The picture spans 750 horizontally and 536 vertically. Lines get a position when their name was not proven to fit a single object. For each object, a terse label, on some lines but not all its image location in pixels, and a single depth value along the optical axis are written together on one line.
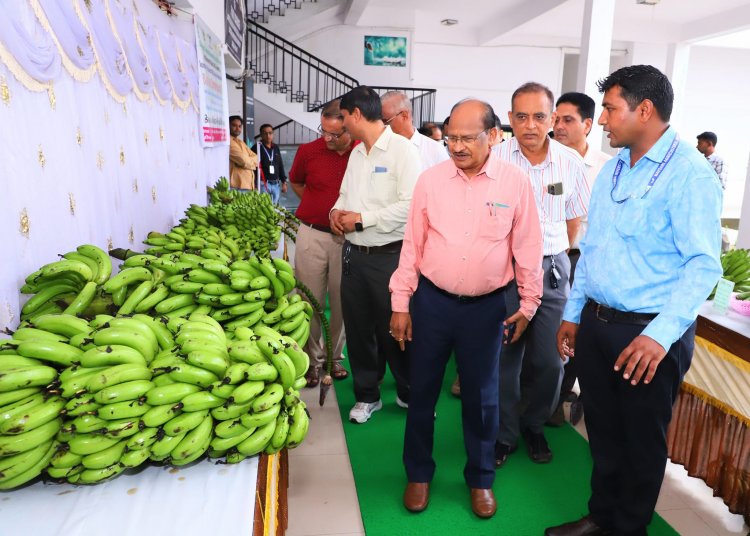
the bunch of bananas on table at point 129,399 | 1.19
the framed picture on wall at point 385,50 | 13.51
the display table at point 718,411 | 2.20
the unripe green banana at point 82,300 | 1.61
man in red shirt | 3.33
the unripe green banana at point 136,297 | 1.66
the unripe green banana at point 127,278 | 1.71
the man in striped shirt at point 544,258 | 2.48
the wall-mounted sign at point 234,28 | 6.09
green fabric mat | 2.27
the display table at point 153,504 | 1.12
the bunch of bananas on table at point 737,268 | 2.82
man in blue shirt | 1.62
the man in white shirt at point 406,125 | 4.00
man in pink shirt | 2.08
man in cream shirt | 2.81
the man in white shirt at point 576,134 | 3.17
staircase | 12.35
